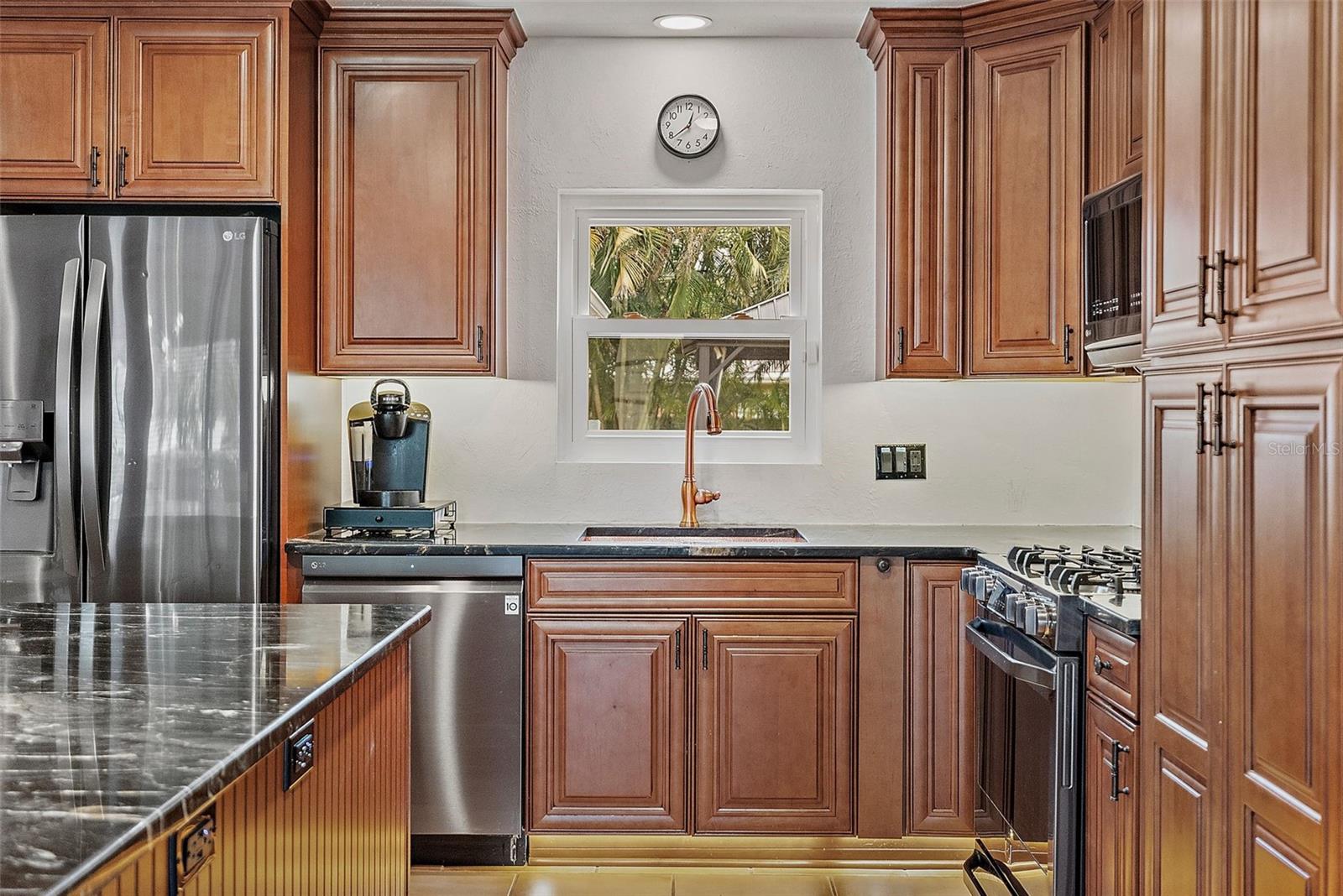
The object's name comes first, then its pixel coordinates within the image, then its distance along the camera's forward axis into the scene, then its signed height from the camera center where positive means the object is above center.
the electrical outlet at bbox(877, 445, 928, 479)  3.41 -0.06
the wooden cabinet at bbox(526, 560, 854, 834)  2.86 -0.67
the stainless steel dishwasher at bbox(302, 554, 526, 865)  2.83 -0.63
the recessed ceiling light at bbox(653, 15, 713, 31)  3.22 +1.29
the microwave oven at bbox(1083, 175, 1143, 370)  2.33 +0.39
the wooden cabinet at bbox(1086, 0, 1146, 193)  2.65 +0.91
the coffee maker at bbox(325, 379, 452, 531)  3.01 -0.08
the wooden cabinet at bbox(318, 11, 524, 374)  3.07 +0.75
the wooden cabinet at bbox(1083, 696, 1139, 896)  1.96 -0.70
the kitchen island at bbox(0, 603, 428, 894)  0.96 -0.33
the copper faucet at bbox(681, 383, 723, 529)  3.32 -0.08
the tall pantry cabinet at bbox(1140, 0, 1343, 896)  1.37 -0.01
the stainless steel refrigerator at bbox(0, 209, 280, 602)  2.71 +0.09
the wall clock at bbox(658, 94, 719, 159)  3.38 +1.02
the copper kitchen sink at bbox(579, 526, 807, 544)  3.31 -0.29
